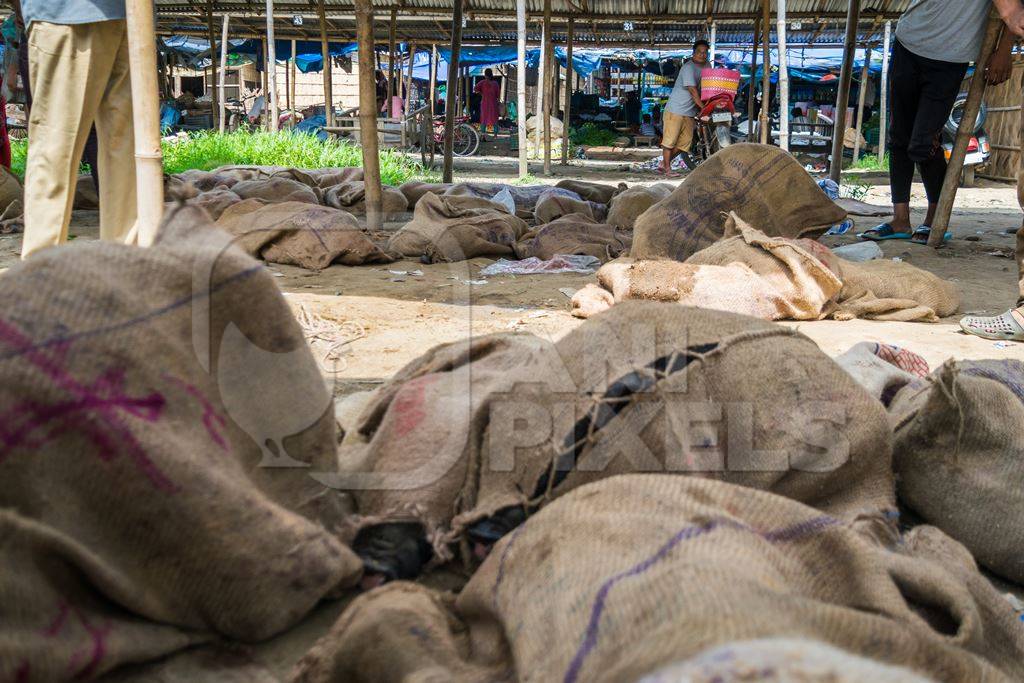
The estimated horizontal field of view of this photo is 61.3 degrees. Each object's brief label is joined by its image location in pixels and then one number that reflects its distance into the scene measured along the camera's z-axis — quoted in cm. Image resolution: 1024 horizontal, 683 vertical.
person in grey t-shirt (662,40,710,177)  1271
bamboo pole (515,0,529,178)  1048
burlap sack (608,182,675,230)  613
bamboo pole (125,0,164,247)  334
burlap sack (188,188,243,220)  542
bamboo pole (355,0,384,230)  543
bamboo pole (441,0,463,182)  837
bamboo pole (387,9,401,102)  1322
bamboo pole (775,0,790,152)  923
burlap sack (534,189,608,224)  628
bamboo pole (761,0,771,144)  981
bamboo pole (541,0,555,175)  1106
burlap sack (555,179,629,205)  701
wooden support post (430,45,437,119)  1830
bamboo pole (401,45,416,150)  1725
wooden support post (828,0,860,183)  741
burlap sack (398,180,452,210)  683
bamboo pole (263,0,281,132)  1267
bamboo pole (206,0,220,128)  1348
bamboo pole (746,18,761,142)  1236
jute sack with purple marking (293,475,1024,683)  89
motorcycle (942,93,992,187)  1103
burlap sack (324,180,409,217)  647
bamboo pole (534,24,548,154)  1199
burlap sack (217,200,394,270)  480
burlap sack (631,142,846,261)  447
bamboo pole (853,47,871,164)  1527
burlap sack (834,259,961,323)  376
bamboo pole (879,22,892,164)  1533
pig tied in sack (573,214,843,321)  356
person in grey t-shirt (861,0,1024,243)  521
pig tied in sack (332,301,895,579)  145
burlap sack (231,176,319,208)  607
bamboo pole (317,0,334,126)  1338
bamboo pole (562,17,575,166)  1353
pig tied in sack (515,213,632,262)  524
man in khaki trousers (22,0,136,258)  353
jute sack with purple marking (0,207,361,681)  106
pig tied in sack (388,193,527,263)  517
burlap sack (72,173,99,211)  694
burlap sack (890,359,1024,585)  159
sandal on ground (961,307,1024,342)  336
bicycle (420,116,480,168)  1750
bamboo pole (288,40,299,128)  1907
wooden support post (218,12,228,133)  1441
